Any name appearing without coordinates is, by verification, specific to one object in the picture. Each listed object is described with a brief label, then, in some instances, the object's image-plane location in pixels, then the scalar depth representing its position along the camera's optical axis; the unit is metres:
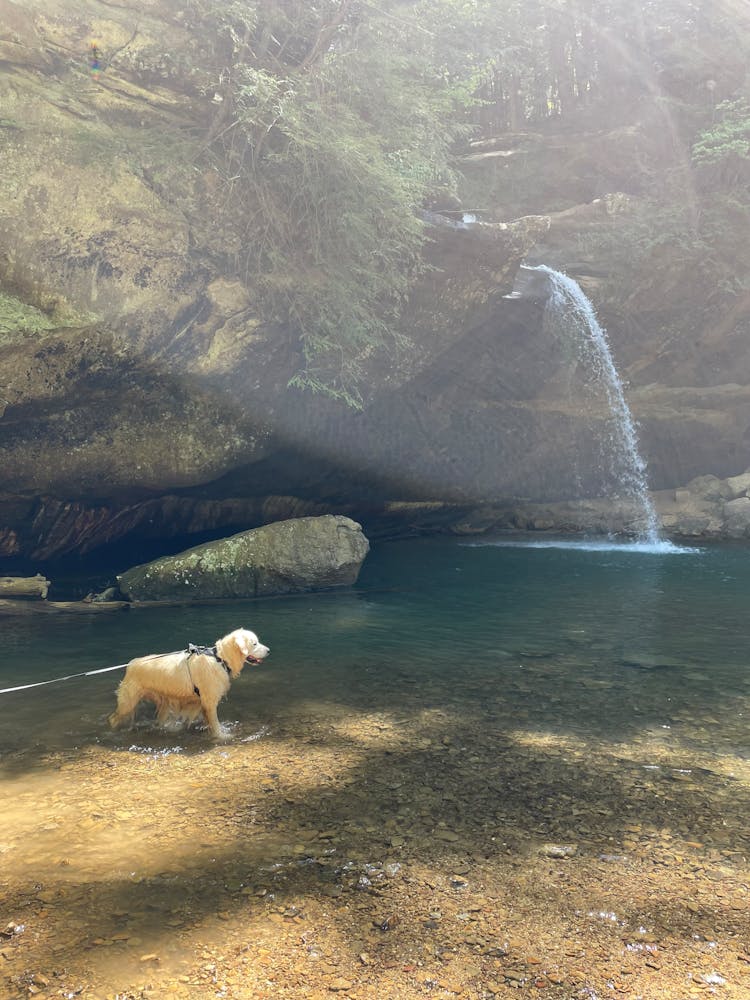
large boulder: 15.45
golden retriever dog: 6.67
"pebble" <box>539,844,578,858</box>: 4.49
